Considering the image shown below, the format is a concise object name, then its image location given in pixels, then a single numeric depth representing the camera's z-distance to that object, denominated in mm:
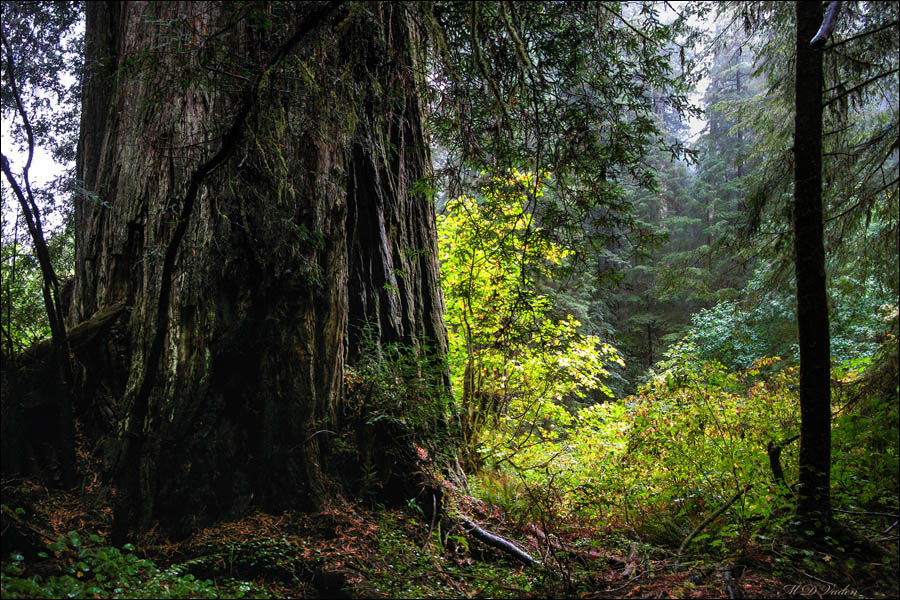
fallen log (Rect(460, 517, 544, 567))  3658
